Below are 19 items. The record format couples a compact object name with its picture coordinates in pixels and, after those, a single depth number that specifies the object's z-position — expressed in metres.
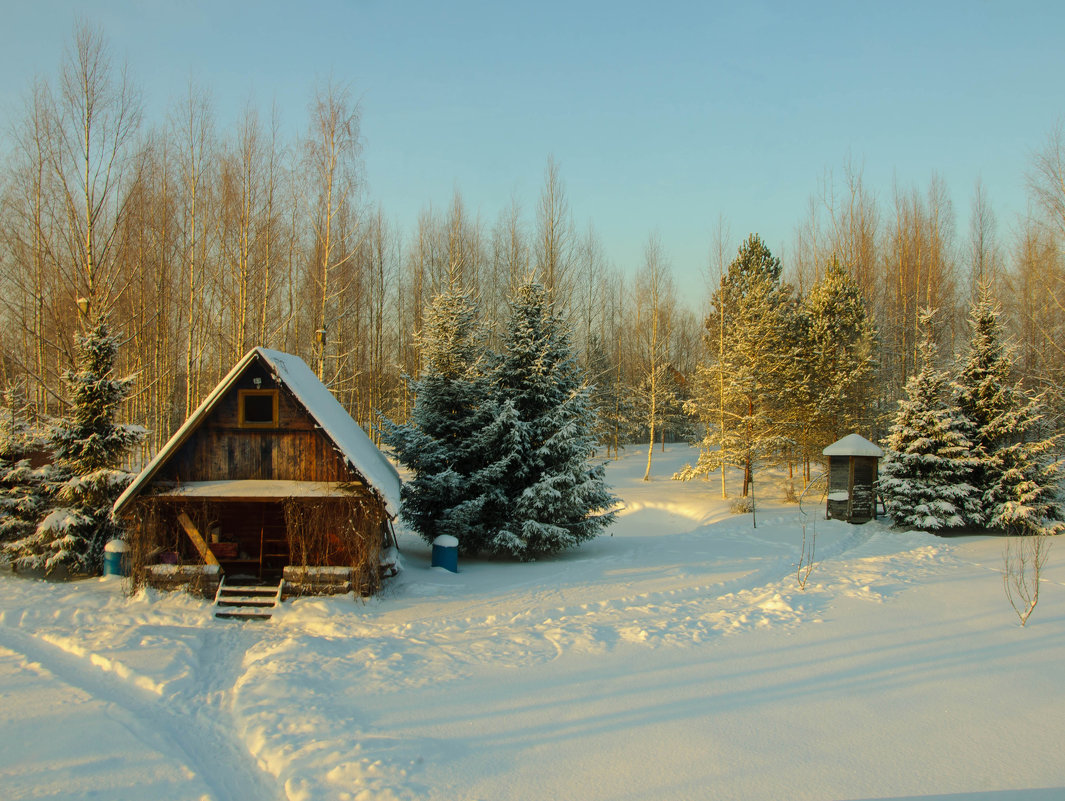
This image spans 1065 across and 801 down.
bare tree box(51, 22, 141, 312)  17.65
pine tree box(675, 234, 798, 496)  26.33
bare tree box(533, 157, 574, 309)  32.06
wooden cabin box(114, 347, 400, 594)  12.14
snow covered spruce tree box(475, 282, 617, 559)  16.34
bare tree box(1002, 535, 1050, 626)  10.20
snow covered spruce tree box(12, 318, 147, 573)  13.55
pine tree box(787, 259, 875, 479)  27.08
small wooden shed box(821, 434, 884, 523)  20.84
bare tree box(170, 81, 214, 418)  23.84
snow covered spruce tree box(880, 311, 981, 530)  18.27
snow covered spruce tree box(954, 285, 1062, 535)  17.69
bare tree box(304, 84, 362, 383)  20.59
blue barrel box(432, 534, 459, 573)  15.04
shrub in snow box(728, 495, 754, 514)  24.08
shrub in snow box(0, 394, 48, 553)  13.80
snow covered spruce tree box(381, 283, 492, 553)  16.45
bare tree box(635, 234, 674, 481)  34.41
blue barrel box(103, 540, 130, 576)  13.43
